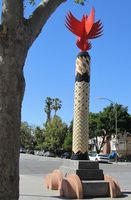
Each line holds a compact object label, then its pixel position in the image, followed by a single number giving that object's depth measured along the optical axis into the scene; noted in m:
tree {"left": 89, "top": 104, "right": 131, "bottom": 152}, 48.45
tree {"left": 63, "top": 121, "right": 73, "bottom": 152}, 55.17
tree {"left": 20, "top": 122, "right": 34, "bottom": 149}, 85.74
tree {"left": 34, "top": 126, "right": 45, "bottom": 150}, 70.64
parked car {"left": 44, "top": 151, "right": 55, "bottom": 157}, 58.09
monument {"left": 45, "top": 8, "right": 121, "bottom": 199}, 9.67
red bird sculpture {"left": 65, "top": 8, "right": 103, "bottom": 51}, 11.18
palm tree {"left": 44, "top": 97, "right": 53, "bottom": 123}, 77.17
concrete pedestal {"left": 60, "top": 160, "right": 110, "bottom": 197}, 9.69
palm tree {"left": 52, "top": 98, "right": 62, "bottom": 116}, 75.89
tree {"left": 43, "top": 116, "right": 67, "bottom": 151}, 60.75
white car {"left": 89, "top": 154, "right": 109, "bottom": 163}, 35.75
